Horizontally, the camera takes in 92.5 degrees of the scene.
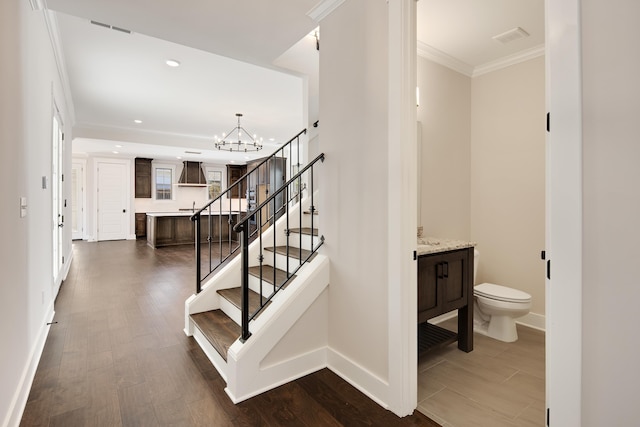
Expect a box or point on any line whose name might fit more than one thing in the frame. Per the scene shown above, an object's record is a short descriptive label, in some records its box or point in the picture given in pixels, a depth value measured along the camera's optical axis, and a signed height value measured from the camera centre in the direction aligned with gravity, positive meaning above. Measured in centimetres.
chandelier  703 +195
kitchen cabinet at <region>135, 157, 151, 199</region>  1005 +112
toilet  269 -89
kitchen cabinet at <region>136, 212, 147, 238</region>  1008 -40
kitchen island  816 -49
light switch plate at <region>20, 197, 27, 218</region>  198 +3
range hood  1057 +127
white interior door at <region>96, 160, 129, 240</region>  944 +40
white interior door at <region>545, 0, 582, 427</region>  113 -2
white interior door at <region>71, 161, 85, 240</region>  928 +37
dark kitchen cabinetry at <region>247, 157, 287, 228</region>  1010 +101
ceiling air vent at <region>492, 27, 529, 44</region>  266 +157
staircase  198 -85
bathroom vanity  225 -60
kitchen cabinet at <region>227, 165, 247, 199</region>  1151 +149
